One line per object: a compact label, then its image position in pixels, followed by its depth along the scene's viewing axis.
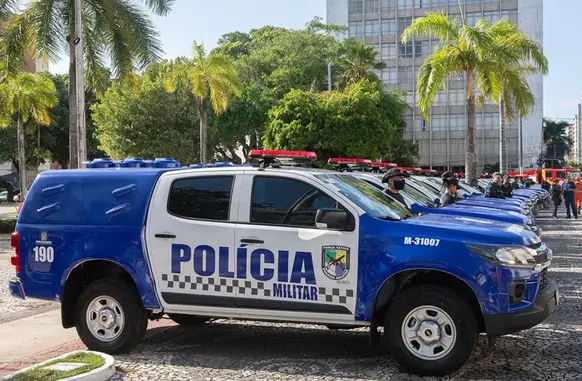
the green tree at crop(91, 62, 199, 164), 38.47
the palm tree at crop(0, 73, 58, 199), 34.22
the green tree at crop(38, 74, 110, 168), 55.01
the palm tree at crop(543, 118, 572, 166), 96.69
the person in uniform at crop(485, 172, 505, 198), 14.77
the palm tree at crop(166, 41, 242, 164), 29.92
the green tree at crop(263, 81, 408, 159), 34.25
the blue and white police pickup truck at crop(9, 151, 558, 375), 5.29
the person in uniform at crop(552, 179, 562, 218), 26.06
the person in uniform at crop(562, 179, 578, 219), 25.05
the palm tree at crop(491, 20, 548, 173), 20.70
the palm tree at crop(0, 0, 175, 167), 19.44
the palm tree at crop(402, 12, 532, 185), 19.53
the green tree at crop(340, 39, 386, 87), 44.97
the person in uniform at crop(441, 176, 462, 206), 10.38
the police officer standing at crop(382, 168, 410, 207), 8.30
